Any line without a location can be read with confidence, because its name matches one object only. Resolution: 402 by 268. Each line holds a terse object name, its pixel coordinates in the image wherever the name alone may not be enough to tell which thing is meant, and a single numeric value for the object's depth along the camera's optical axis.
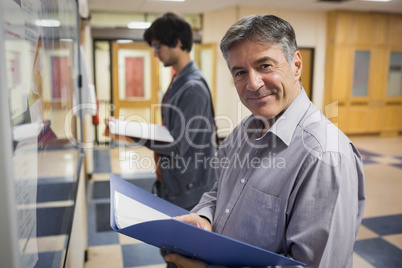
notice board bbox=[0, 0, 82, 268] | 0.44
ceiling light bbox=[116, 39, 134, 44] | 6.57
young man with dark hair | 1.65
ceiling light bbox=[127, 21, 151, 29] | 6.90
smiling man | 0.78
